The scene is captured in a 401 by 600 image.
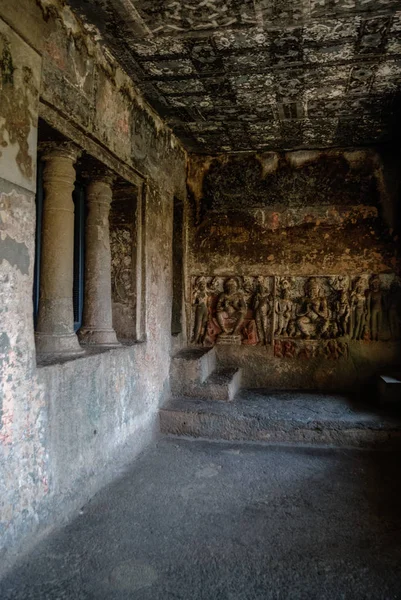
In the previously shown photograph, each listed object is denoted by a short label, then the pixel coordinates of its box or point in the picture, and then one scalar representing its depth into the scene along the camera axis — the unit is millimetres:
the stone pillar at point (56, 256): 3471
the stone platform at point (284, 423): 4582
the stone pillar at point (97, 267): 4238
